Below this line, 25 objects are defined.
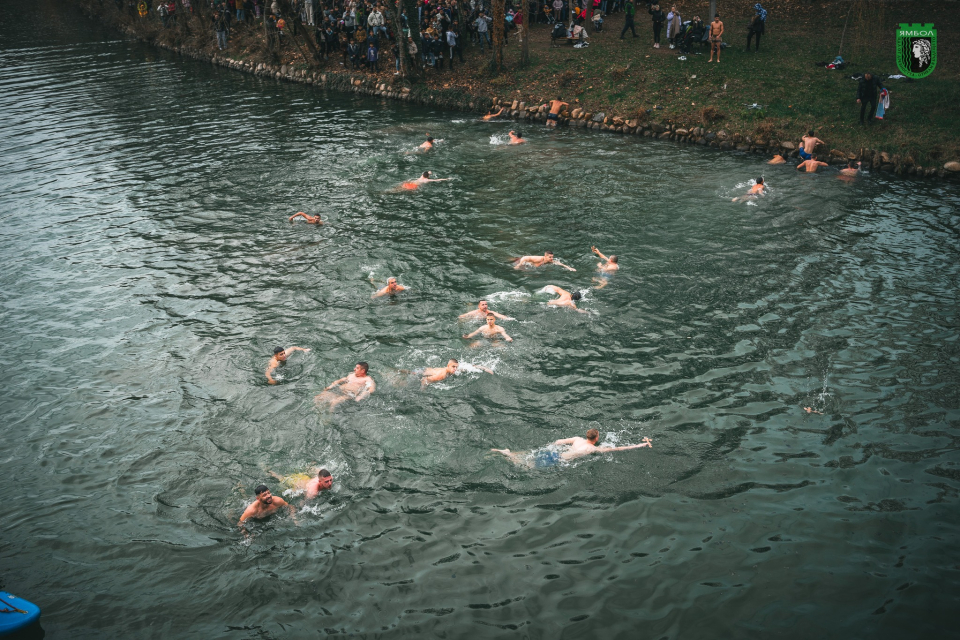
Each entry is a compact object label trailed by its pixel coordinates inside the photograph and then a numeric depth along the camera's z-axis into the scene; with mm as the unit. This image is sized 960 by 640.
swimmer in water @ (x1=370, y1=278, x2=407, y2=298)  15207
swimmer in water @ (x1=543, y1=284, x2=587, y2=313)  14398
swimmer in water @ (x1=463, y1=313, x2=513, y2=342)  13406
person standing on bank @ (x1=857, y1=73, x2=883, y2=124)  22125
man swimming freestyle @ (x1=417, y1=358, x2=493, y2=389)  12297
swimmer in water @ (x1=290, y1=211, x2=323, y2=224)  19328
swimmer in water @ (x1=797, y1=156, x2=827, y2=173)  21688
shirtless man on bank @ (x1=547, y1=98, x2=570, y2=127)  28469
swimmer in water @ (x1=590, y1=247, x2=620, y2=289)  15531
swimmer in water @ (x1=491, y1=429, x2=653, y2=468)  10289
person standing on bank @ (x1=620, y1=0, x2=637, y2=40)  32281
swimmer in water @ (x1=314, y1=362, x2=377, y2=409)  11898
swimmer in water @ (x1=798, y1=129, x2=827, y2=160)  22125
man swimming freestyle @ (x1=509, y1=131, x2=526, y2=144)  26391
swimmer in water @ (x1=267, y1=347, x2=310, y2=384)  12703
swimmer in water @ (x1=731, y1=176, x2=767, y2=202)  20009
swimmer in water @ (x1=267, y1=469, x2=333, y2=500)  9773
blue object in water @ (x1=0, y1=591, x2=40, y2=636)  7473
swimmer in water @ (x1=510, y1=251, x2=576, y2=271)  16281
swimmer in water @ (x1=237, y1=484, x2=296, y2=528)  9328
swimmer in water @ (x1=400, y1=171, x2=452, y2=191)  22062
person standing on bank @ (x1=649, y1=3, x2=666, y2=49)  30859
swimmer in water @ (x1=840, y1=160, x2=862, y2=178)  21203
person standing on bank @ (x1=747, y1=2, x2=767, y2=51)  28625
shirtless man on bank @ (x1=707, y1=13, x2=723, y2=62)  28312
